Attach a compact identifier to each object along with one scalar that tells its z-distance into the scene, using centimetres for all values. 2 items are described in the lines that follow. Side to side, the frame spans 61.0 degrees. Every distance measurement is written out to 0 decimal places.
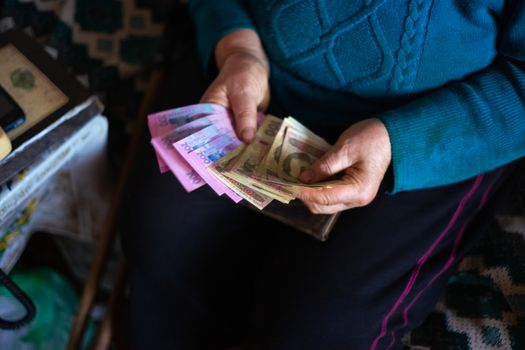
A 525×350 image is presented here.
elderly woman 72
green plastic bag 93
